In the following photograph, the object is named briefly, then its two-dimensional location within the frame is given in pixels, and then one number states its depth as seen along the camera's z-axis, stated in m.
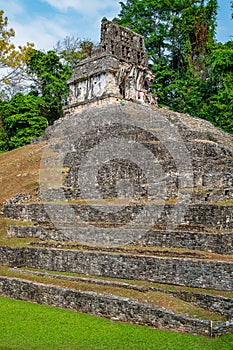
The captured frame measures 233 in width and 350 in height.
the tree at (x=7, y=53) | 22.11
